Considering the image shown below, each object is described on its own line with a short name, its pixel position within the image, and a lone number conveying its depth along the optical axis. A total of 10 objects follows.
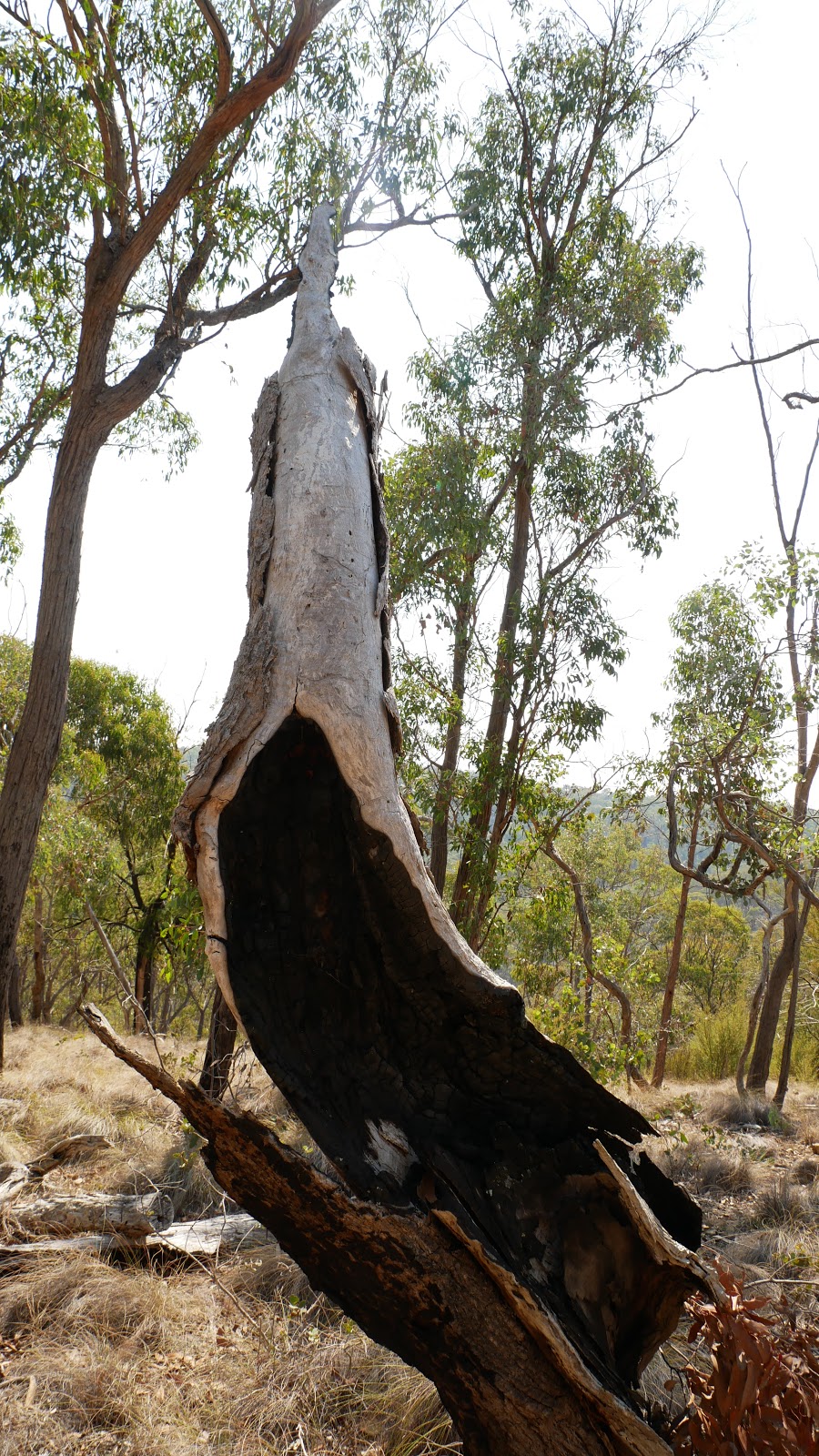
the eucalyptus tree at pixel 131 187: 5.13
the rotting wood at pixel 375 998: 1.50
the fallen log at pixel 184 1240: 3.25
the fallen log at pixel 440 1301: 1.24
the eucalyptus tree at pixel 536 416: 6.46
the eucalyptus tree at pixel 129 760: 12.94
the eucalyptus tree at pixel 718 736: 7.09
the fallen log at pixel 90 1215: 3.41
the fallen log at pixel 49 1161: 3.89
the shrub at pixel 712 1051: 11.67
